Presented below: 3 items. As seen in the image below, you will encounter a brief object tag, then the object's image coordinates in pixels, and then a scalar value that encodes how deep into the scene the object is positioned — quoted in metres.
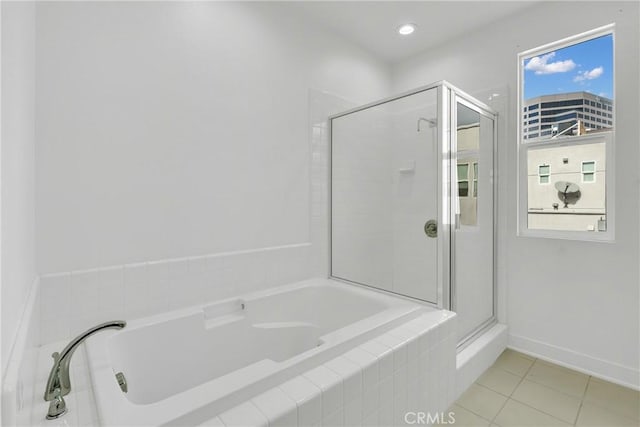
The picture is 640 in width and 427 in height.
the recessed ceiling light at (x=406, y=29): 2.50
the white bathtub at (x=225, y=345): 0.95
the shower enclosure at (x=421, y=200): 1.92
